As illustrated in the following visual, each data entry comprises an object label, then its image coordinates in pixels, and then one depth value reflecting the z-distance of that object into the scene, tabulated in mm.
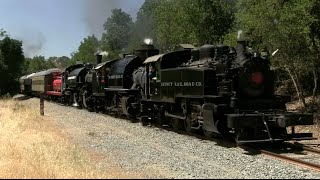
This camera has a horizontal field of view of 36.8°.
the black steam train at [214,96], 13297
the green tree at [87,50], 92312
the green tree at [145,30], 55519
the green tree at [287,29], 19328
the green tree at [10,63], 58125
